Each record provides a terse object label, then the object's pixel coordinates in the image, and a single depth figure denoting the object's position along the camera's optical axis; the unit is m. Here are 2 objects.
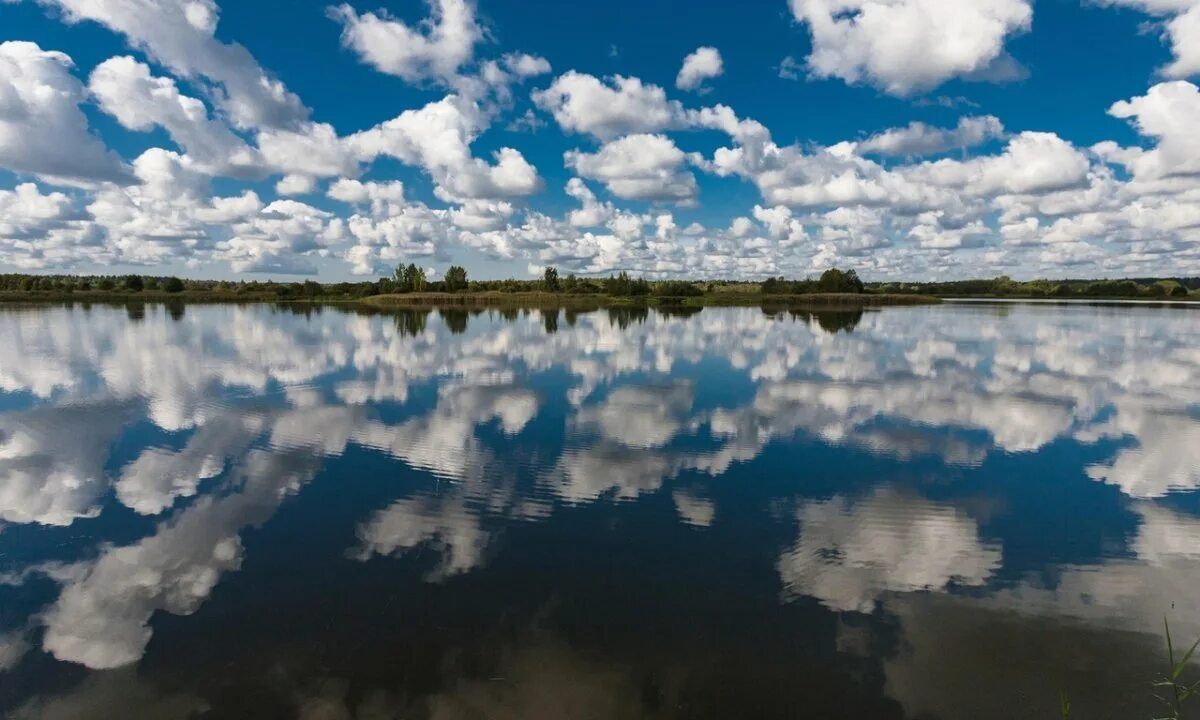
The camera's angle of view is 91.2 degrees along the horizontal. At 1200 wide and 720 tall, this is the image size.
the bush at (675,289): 160.12
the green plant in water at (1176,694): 6.43
